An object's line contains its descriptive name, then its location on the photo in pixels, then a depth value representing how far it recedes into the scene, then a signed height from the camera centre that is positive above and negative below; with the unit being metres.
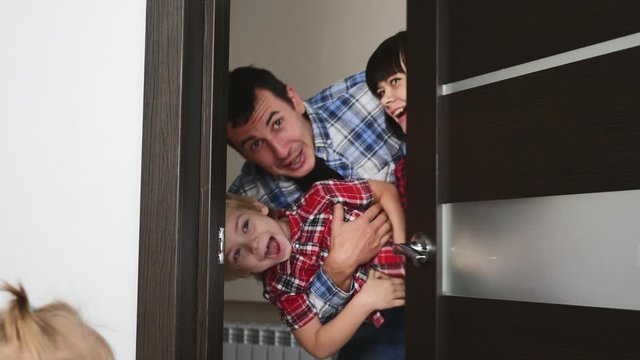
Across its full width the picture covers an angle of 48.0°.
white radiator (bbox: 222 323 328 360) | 3.22 -0.64
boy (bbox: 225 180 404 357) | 2.44 -0.19
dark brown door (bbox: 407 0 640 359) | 1.11 +0.06
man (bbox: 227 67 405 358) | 2.46 +0.20
